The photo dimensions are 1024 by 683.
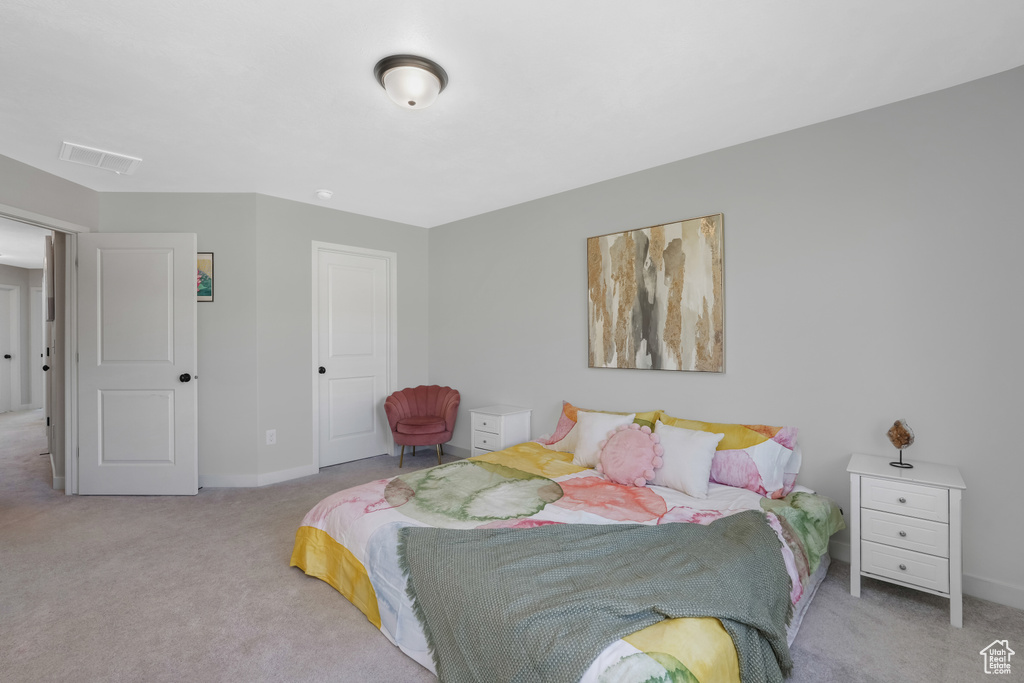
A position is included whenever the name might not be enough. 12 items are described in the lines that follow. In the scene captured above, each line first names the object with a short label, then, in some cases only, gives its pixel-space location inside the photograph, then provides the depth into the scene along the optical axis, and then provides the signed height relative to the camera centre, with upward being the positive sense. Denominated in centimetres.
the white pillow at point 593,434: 302 -63
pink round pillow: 265 -69
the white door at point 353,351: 443 -11
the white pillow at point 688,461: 252 -68
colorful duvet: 196 -83
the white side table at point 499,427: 391 -76
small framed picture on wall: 388 +49
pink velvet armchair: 429 -75
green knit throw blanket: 136 -83
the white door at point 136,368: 369 -23
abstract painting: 302 +29
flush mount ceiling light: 204 +116
